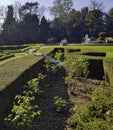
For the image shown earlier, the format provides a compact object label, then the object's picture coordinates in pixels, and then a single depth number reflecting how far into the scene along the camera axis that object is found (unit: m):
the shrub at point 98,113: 2.25
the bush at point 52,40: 25.33
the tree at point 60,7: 34.33
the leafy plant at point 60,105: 3.96
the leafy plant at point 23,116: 2.77
